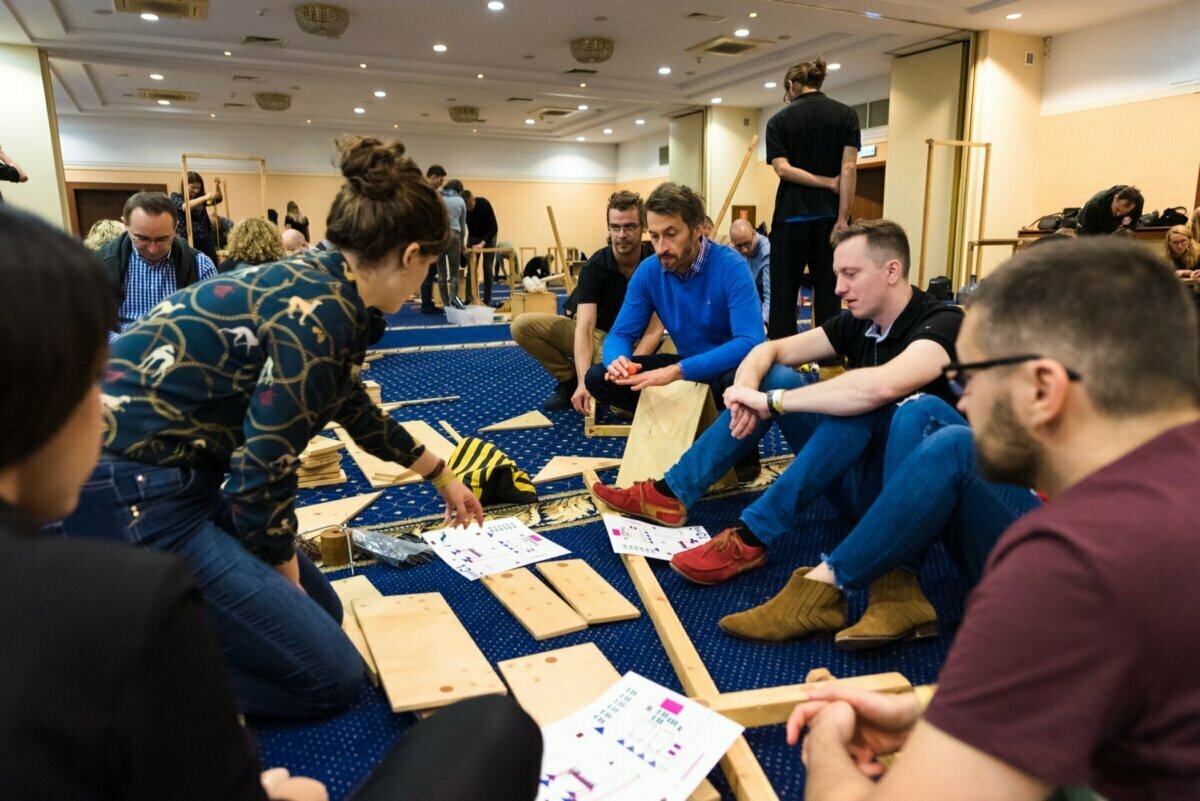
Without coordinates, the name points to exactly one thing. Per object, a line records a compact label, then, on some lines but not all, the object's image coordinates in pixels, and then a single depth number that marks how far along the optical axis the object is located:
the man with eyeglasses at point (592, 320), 3.55
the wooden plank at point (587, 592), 2.02
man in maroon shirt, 0.63
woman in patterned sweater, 1.41
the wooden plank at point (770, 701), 1.52
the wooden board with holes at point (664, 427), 2.84
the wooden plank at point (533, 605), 1.96
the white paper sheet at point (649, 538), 2.33
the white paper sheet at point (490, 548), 2.31
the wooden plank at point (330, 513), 2.60
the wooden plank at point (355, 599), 1.79
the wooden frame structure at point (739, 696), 1.35
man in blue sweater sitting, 2.86
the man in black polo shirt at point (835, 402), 2.01
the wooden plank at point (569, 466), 3.11
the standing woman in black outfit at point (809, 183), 4.31
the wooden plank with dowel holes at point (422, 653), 1.63
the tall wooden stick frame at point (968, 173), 7.49
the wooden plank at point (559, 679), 1.60
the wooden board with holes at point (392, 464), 3.10
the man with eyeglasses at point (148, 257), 3.32
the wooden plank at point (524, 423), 3.85
